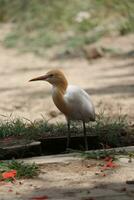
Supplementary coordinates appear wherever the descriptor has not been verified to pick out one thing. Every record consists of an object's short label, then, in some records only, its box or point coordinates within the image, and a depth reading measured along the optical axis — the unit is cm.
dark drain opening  1253
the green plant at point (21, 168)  1134
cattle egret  1308
